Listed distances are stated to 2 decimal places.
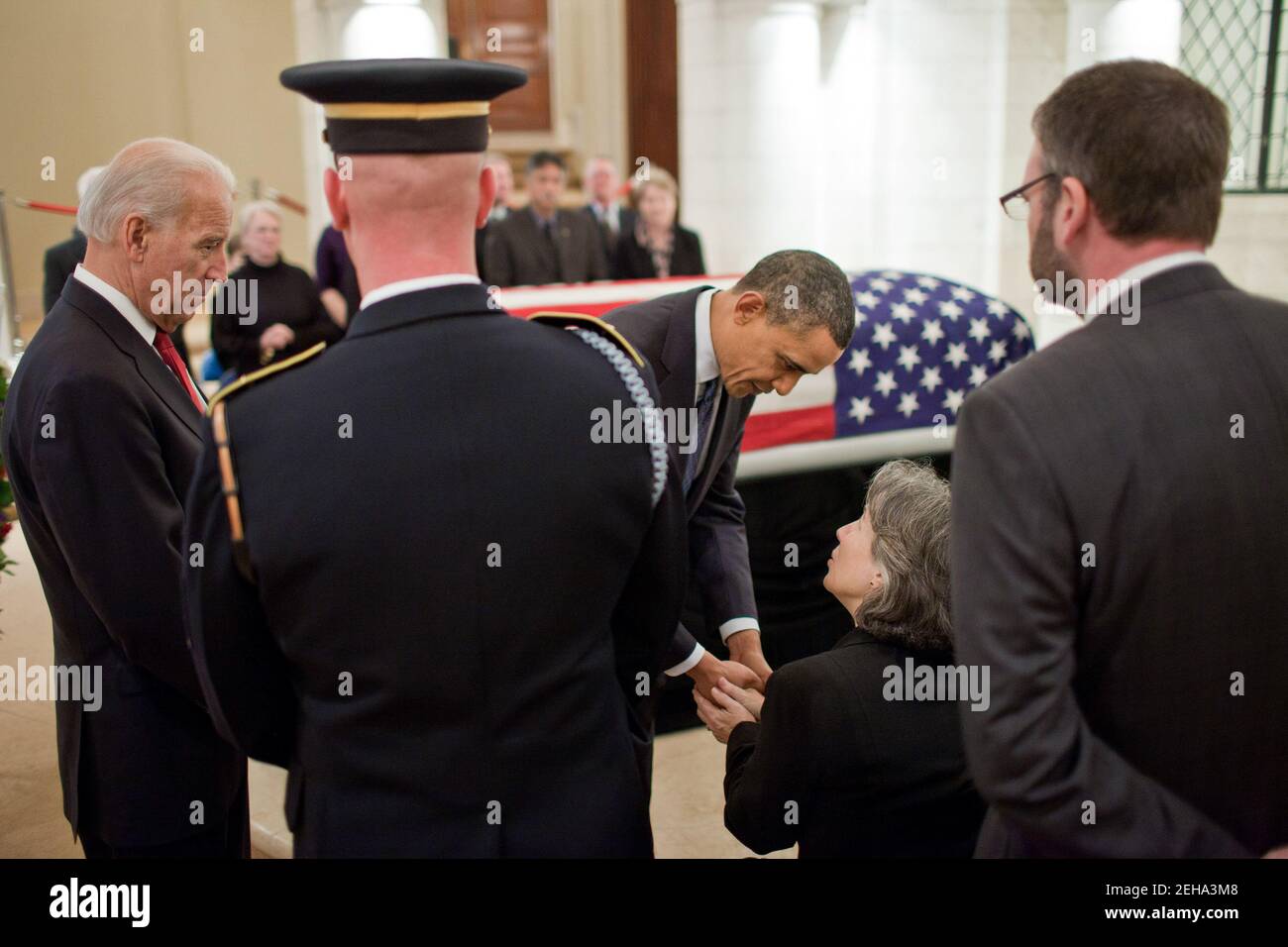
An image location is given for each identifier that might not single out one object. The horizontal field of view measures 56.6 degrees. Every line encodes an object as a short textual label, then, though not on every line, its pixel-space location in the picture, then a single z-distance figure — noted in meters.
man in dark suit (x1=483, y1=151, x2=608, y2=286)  6.93
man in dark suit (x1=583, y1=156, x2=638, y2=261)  7.57
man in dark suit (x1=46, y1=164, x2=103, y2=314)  5.48
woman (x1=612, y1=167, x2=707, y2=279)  6.94
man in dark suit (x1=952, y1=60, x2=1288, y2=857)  1.18
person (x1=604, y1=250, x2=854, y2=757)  2.31
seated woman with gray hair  1.69
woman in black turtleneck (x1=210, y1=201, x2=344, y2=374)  6.02
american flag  4.39
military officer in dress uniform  1.22
